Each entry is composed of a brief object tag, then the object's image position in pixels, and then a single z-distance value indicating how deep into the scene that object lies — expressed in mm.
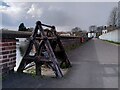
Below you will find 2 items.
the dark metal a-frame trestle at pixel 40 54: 2731
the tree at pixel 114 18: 41332
